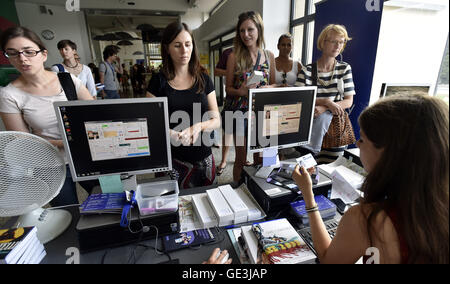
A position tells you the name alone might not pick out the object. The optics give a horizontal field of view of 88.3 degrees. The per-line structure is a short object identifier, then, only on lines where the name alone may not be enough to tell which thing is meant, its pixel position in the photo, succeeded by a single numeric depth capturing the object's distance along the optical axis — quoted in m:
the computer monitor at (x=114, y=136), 0.93
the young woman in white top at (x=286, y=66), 2.10
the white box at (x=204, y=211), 1.01
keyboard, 0.90
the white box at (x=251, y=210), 1.05
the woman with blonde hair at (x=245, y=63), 1.91
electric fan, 0.85
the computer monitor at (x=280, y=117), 1.13
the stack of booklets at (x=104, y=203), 0.88
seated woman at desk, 0.56
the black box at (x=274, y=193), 1.04
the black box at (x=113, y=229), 0.86
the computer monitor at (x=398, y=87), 1.61
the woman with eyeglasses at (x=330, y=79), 1.70
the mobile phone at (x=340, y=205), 1.12
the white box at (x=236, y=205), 1.02
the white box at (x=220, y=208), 1.00
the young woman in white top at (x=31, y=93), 1.15
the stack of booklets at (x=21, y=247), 0.73
